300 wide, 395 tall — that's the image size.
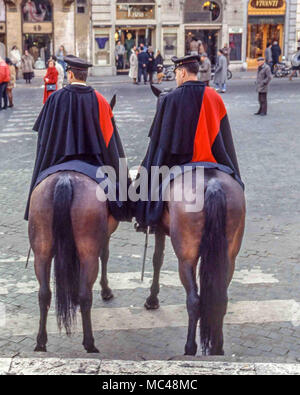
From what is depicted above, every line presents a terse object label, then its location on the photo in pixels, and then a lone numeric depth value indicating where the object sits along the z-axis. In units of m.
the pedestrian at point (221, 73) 25.41
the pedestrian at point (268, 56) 34.00
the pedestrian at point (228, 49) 34.82
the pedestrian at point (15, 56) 32.88
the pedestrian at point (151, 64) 30.55
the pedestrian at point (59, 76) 19.49
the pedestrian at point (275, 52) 34.87
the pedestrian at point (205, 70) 24.27
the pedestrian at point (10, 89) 21.11
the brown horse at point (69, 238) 4.69
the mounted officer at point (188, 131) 5.10
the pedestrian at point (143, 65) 30.39
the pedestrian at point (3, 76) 19.93
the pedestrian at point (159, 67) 29.77
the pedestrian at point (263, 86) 18.56
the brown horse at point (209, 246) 4.57
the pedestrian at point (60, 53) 32.98
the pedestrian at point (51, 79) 18.48
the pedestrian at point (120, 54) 34.94
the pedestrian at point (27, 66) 31.03
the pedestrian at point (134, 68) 30.63
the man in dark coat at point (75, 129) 5.18
